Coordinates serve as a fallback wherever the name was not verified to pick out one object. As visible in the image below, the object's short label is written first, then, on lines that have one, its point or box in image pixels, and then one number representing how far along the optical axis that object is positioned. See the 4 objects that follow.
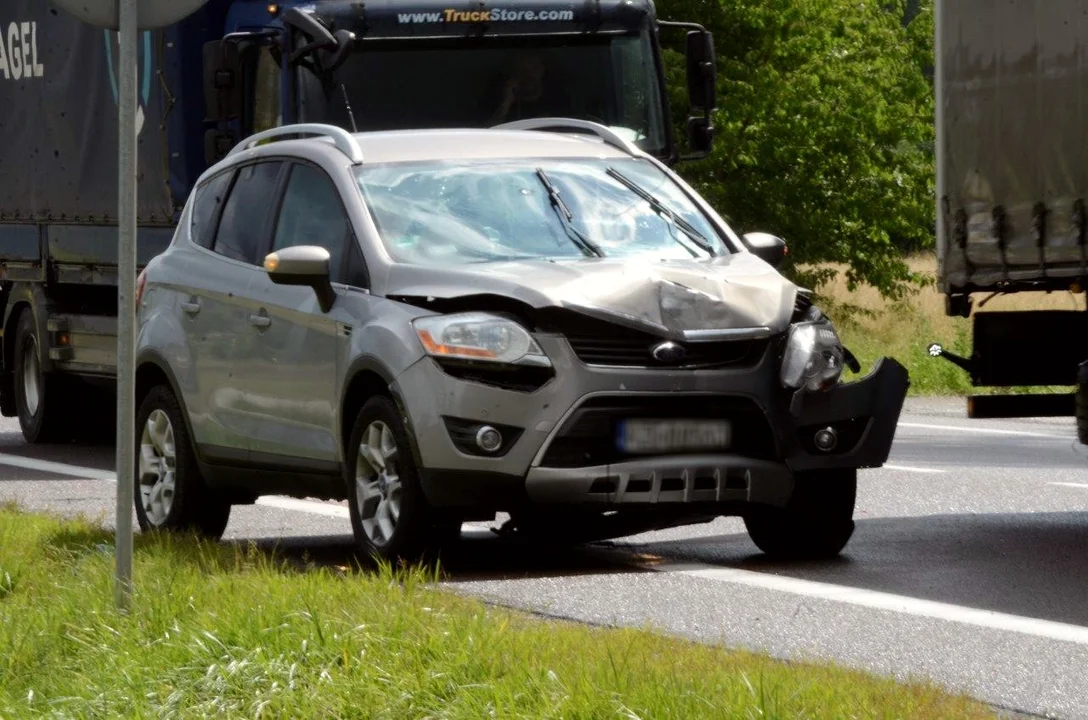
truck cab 31.36
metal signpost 15.55
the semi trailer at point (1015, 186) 22.34
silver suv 18.87
